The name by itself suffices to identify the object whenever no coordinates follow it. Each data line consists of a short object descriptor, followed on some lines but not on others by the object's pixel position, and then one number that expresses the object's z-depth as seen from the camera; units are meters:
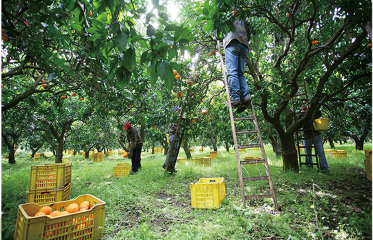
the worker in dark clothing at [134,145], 7.07
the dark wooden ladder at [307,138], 5.98
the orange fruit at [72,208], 2.69
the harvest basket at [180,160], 10.05
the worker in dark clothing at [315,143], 5.83
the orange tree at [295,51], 2.37
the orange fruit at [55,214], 2.48
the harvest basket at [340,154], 9.14
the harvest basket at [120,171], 6.73
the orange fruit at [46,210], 2.57
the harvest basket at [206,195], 3.39
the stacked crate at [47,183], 3.76
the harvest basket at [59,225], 2.14
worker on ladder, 3.70
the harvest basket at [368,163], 4.30
